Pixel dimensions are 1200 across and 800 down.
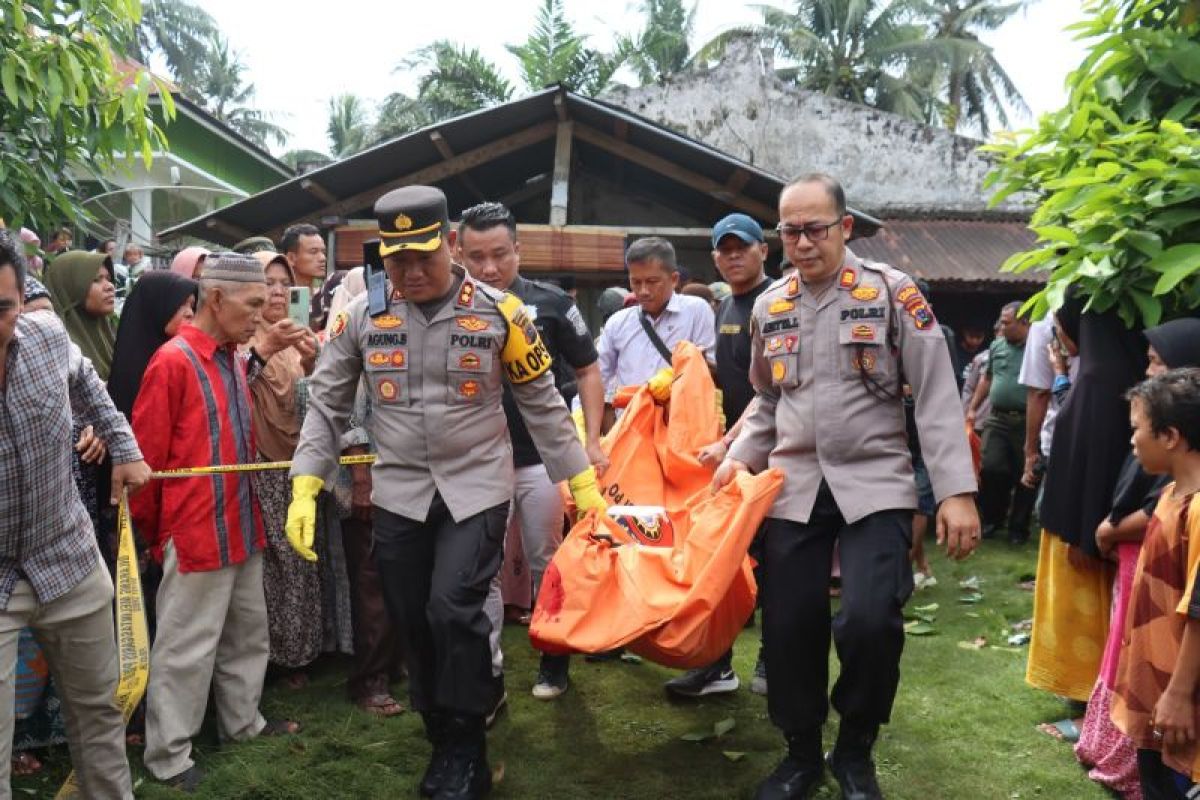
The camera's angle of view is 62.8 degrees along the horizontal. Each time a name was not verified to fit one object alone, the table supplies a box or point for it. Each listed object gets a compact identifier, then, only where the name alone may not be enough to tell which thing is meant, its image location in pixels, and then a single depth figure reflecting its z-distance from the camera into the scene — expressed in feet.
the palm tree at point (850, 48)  89.93
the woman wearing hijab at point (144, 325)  13.47
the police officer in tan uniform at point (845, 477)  10.28
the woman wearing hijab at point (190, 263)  14.97
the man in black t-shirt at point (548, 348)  14.48
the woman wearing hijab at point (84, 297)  13.97
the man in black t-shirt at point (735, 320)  14.76
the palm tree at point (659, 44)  69.51
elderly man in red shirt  11.96
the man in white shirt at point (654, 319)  17.48
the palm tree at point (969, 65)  93.09
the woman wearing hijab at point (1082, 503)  12.48
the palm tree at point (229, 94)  127.03
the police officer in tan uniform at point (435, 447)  11.03
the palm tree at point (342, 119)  122.31
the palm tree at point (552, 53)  67.21
